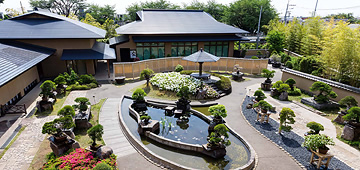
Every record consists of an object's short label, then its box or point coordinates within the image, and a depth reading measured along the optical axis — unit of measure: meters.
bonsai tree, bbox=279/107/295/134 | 12.30
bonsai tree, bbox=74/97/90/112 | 13.59
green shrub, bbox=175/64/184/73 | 24.50
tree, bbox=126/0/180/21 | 74.62
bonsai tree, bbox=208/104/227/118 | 12.57
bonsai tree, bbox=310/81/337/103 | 16.04
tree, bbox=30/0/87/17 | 69.25
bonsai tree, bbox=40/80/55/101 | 15.31
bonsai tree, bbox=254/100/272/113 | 13.74
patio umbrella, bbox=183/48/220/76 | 20.59
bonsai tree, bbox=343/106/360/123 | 11.72
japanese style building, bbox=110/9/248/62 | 29.86
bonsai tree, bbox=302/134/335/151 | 9.43
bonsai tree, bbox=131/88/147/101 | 16.41
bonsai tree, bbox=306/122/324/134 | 10.91
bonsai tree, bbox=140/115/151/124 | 12.80
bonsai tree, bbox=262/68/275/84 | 21.01
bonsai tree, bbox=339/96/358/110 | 13.72
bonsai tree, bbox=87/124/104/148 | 9.77
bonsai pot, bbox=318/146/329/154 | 9.45
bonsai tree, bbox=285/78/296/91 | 19.53
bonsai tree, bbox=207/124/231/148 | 10.31
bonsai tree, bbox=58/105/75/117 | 11.43
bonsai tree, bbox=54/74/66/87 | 18.59
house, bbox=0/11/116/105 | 20.95
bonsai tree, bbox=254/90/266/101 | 15.78
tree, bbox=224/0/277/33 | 58.62
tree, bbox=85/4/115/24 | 75.58
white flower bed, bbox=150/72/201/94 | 19.12
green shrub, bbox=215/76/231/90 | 20.13
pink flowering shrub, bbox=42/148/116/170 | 8.83
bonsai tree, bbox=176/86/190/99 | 15.79
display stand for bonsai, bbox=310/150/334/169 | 9.39
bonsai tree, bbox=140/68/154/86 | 20.41
